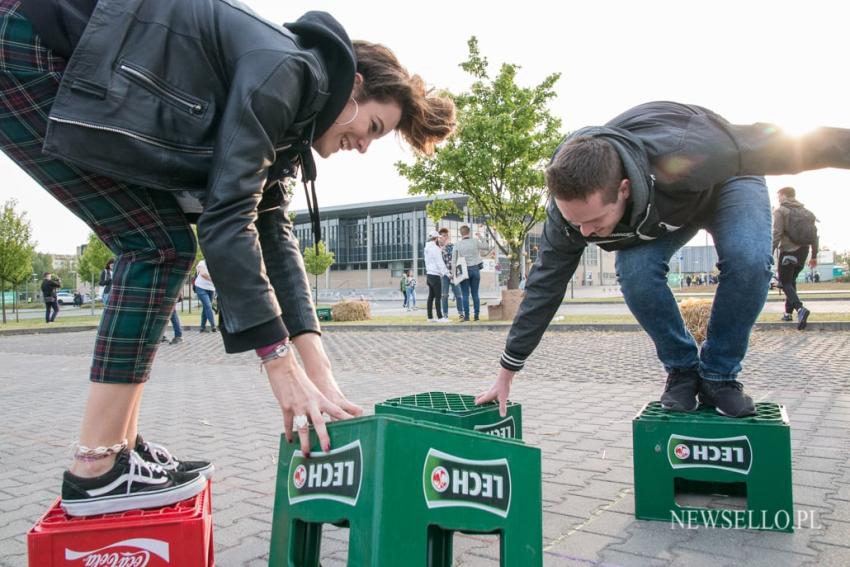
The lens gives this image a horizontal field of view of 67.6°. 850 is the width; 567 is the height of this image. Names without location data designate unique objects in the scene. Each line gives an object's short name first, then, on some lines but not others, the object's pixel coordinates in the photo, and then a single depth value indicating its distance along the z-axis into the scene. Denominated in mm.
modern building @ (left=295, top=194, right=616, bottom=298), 66812
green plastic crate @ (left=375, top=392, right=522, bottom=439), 2434
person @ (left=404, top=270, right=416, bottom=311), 27573
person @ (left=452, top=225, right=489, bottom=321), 13594
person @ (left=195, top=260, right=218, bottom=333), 13094
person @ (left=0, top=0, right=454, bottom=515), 1713
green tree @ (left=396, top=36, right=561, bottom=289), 17672
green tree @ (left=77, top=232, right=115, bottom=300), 32325
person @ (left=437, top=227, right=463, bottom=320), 14209
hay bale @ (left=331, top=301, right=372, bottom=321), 18594
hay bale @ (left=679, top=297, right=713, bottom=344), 8719
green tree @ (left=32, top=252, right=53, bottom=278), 98000
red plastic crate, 1726
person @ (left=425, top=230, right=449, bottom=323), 13945
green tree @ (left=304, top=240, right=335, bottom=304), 50312
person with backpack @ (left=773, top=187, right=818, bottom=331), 9852
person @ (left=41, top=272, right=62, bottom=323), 23641
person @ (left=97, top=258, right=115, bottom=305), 12217
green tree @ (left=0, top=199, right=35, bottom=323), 24422
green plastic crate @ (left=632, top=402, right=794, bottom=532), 2277
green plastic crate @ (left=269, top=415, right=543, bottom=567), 1462
